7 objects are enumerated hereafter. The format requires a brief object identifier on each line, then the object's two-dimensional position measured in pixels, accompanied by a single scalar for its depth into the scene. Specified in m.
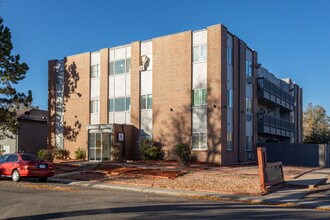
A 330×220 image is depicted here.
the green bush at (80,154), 33.66
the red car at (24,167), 18.52
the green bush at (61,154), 35.53
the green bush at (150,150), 29.45
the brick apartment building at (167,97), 28.23
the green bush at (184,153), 25.67
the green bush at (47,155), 30.69
